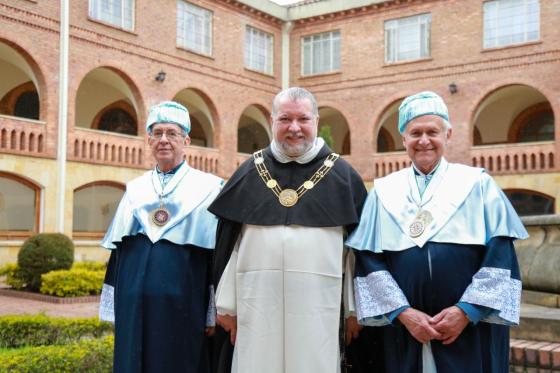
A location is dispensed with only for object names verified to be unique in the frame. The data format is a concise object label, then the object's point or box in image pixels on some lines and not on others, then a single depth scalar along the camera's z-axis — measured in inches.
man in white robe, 141.3
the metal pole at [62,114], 702.5
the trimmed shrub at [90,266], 607.6
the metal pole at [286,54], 993.5
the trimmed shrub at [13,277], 580.1
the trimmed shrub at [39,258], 569.0
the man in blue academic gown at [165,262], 153.5
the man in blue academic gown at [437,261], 127.4
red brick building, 703.1
